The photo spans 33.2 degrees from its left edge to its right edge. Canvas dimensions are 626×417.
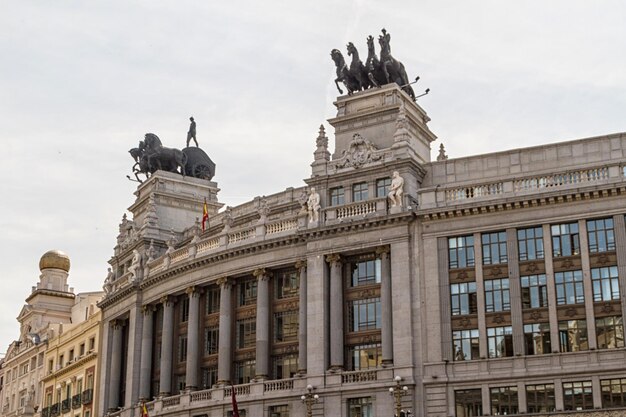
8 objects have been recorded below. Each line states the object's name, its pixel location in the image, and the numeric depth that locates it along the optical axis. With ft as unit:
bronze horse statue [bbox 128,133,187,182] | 341.82
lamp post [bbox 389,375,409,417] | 235.81
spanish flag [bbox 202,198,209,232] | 304.91
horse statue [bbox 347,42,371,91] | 280.72
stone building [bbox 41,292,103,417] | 341.00
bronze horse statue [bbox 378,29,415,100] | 278.26
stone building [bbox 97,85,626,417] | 230.68
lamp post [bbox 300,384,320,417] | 248.52
